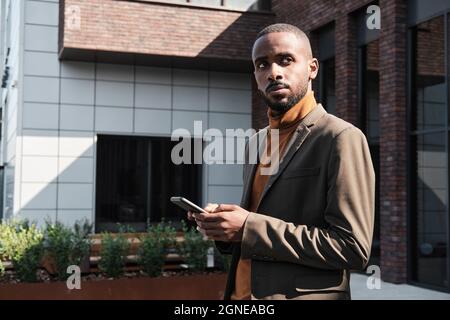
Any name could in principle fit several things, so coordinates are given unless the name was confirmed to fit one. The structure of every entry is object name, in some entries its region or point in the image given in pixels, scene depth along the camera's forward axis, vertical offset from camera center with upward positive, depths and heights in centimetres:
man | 169 -8
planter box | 682 -145
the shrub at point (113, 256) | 748 -110
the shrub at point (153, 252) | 754 -103
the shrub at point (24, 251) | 709 -100
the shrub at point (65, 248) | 722 -97
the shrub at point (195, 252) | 777 -106
